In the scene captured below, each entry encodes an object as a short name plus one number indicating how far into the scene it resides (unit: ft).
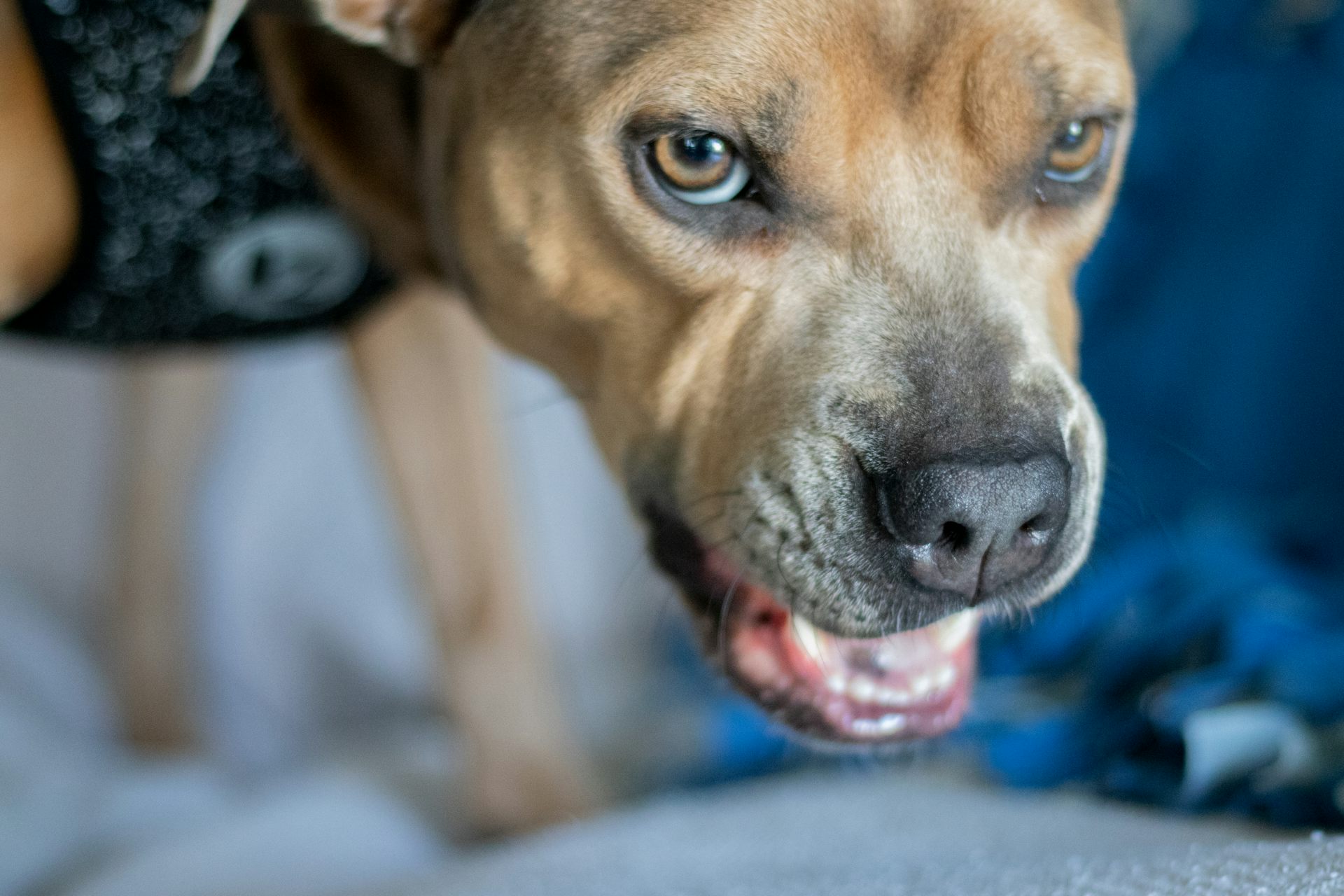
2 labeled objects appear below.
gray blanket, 1.75
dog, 1.81
